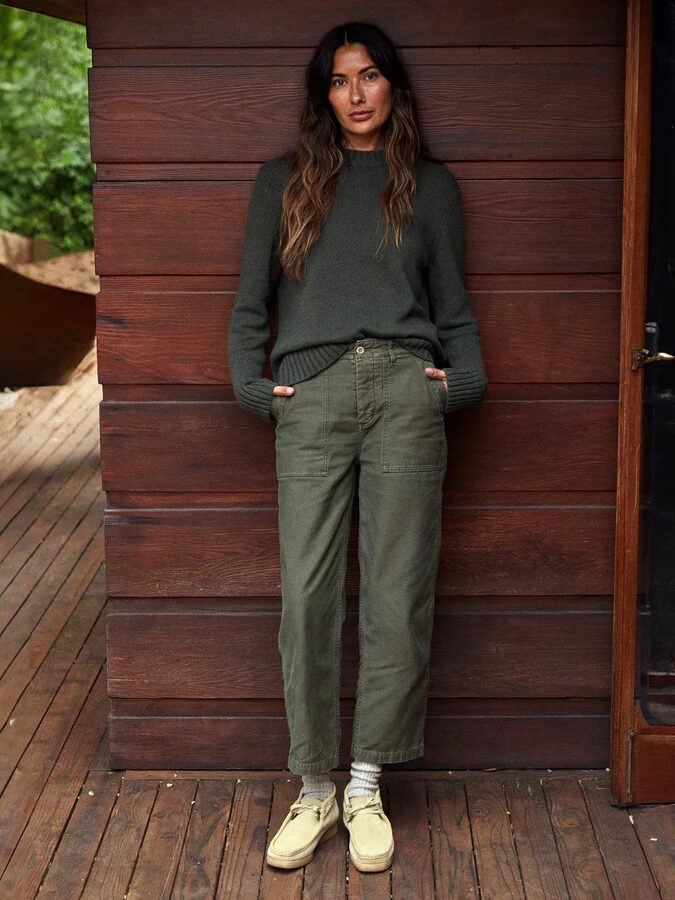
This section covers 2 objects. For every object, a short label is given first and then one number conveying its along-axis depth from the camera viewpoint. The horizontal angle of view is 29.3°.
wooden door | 3.04
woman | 2.98
